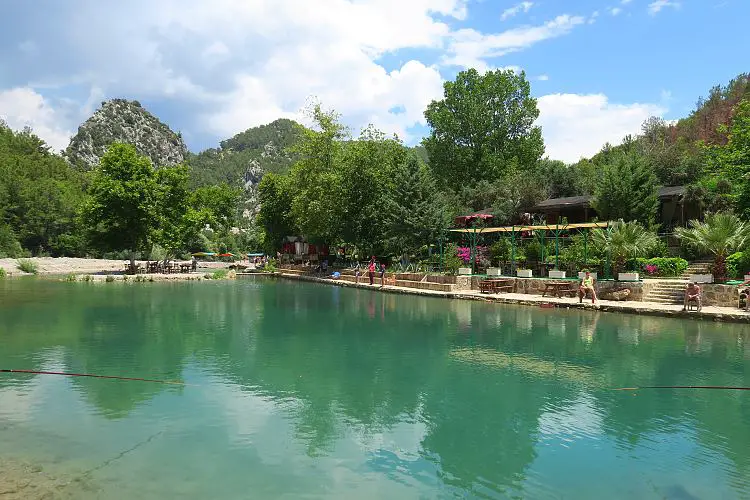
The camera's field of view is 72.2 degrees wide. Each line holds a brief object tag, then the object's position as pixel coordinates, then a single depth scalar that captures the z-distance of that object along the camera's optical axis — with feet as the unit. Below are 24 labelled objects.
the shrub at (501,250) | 107.86
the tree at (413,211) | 124.98
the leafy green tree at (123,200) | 144.77
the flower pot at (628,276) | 78.27
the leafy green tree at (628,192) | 111.34
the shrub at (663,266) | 86.63
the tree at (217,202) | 178.58
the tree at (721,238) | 71.41
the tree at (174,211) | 153.49
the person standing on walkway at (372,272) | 121.49
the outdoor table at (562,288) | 85.35
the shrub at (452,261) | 106.73
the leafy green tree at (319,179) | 145.28
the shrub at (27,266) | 156.15
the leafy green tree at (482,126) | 199.62
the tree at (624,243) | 81.00
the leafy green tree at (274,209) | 192.54
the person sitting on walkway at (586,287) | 77.03
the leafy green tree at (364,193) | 143.74
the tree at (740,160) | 85.30
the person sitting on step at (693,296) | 65.05
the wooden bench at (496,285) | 92.89
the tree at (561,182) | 161.27
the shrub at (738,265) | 74.49
